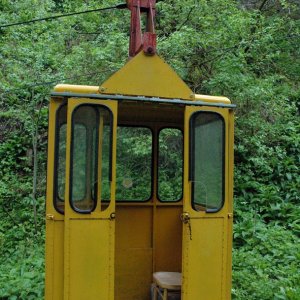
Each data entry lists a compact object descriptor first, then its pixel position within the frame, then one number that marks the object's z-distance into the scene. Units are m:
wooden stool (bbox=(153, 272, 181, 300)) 4.43
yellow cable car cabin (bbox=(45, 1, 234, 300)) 3.81
